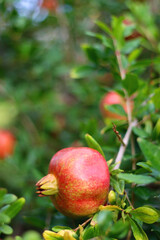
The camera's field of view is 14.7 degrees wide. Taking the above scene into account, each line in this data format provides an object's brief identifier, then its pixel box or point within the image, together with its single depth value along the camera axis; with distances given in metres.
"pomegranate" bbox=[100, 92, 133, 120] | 1.40
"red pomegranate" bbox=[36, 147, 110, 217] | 0.77
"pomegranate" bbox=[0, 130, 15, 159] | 1.63
